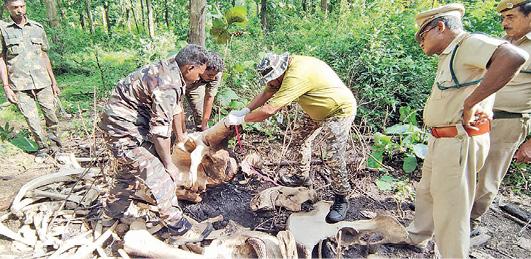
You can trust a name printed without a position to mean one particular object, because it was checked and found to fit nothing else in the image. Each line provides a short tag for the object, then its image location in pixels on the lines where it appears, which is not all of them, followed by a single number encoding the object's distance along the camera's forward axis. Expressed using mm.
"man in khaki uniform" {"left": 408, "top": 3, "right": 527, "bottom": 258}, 1876
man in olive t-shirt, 2637
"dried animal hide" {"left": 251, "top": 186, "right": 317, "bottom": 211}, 3029
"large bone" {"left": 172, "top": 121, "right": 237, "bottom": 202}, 3078
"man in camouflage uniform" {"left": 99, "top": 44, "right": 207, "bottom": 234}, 2391
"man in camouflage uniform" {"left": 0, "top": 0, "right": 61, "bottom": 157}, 3949
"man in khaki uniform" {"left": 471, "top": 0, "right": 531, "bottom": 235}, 2402
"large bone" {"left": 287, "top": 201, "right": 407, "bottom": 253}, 2632
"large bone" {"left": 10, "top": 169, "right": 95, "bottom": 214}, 2920
